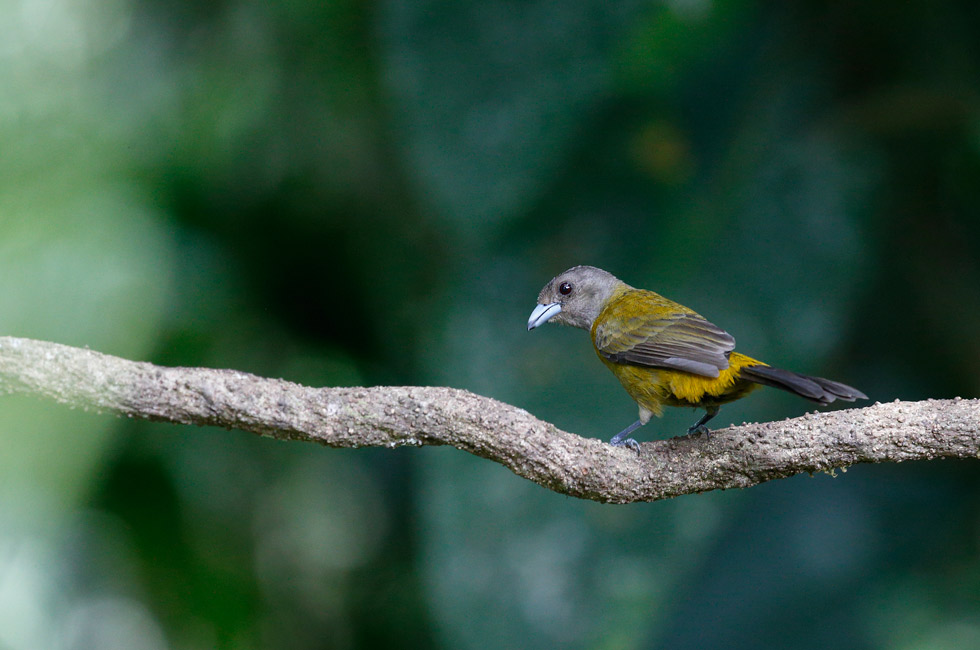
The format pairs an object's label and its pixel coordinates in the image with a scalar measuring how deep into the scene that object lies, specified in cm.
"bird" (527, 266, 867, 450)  805
